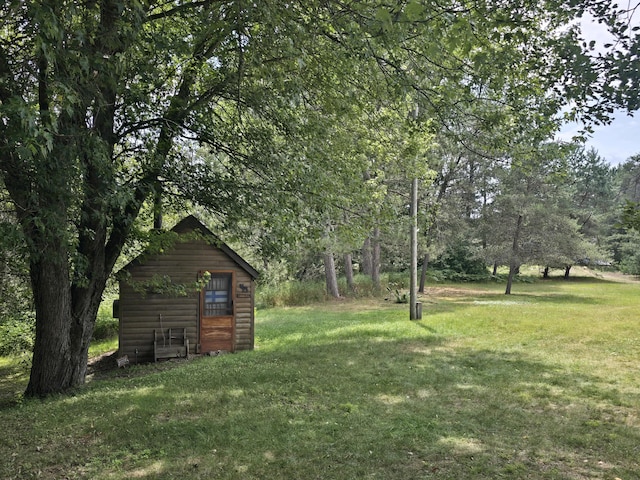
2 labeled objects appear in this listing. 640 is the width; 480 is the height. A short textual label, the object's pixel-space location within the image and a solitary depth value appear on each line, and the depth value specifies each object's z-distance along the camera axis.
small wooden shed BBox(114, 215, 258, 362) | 13.05
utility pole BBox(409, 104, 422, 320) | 15.94
